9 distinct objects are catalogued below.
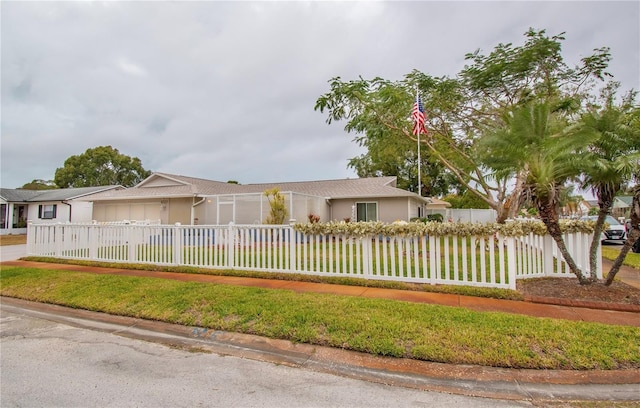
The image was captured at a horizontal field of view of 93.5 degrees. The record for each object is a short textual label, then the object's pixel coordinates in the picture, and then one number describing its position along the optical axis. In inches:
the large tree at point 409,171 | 1170.0
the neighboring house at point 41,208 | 947.8
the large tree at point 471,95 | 395.2
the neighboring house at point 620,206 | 1263.5
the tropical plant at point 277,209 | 600.4
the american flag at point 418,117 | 441.7
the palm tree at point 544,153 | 199.6
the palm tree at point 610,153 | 188.4
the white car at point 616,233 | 594.3
